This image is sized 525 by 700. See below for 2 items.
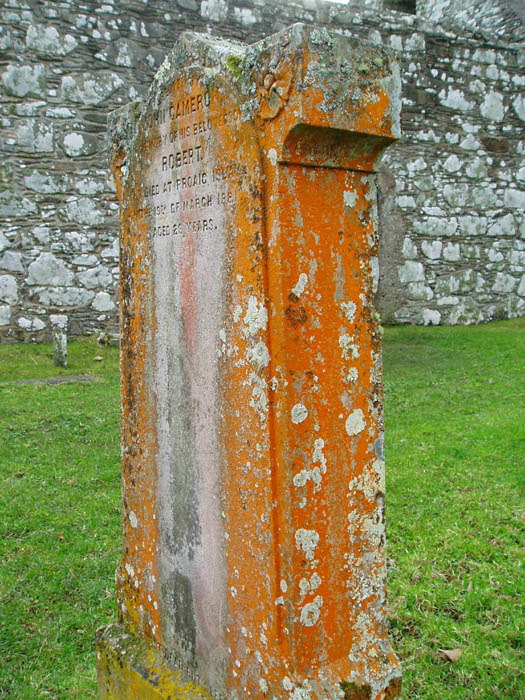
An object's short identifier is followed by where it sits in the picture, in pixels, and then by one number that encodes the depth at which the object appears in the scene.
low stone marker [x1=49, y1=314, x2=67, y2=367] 8.18
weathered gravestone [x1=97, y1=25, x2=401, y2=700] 1.97
